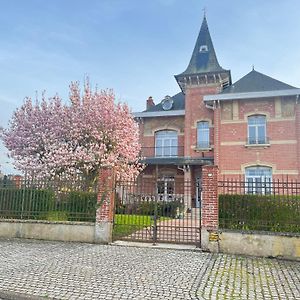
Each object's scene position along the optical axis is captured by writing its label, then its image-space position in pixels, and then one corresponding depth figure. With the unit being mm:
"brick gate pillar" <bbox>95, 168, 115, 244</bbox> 8930
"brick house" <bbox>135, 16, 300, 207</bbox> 18859
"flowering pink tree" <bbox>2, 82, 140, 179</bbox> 14134
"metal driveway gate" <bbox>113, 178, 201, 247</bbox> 9250
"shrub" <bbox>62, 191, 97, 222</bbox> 9250
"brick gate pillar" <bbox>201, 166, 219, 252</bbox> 8141
